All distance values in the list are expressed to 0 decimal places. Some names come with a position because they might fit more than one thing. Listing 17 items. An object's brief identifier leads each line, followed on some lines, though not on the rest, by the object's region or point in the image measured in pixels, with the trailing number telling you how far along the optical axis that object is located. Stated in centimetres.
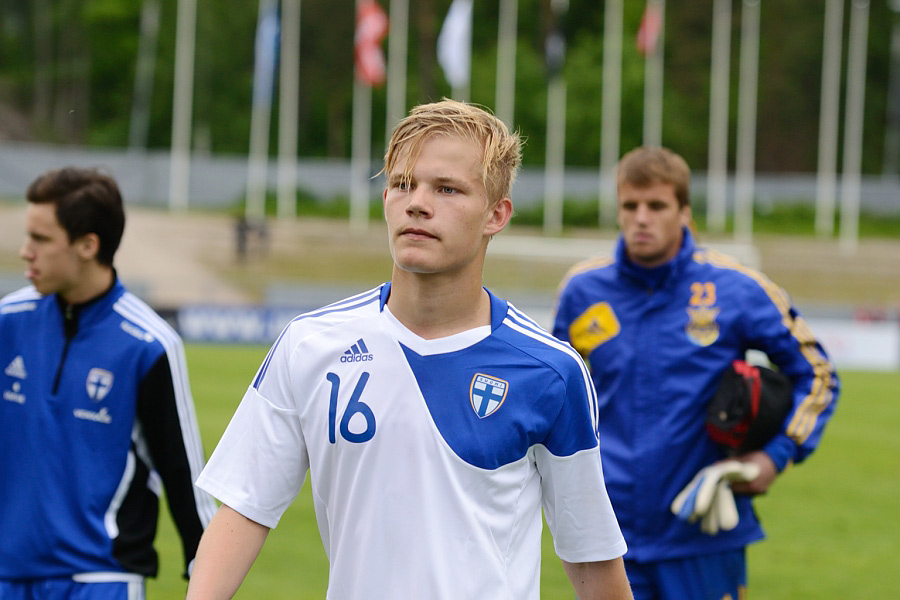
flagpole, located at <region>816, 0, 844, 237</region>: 4384
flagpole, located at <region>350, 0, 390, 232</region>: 3738
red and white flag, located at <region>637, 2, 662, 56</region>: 3891
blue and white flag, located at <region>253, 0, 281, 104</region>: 3778
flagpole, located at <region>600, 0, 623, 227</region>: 4541
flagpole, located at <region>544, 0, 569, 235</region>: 4406
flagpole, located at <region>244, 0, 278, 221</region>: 3803
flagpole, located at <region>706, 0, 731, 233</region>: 4362
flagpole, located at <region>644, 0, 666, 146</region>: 4562
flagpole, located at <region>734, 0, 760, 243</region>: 4416
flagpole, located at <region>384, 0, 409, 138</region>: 4278
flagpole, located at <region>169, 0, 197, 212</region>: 4288
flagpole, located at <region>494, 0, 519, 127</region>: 4319
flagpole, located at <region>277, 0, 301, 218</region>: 4398
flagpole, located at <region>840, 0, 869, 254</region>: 4406
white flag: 3794
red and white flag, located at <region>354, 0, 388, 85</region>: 3728
